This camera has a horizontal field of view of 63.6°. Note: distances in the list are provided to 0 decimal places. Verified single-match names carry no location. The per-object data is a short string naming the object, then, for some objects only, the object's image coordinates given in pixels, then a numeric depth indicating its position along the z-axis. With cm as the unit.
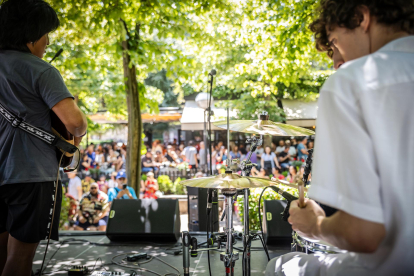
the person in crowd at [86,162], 1120
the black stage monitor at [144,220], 436
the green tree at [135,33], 505
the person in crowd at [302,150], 1118
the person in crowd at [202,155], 1145
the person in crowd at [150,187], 895
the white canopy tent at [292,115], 1348
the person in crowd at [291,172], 916
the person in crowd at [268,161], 1075
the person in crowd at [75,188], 805
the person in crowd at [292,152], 1149
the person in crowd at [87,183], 880
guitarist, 168
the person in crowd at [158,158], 1157
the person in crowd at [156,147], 1205
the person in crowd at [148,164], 1112
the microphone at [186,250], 219
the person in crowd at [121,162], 1131
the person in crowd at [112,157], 1184
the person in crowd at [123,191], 572
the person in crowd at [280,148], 1176
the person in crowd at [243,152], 1265
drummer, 76
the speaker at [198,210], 493
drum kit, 221
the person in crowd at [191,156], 1162
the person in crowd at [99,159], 1204
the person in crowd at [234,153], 1141
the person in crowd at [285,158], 1114
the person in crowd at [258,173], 907
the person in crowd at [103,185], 861
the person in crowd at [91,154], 1150
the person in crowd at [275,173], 929
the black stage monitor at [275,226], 415
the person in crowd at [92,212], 677
